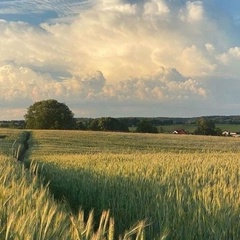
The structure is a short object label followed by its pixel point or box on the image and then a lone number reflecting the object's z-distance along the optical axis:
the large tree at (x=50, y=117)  86.69
